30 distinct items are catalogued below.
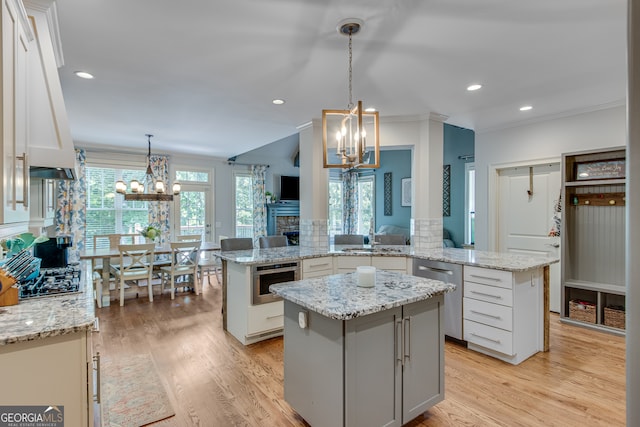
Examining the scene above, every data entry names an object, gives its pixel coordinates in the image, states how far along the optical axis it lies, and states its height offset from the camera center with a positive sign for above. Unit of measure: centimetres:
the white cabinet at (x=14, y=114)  127 +43
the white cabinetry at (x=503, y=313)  284 -90
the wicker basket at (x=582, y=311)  368 -111
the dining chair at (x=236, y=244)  399 -36
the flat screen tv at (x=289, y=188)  808 +68
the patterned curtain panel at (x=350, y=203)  868 +32
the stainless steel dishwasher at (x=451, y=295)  320 -80
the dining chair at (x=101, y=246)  455 -55
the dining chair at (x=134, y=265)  448 -74
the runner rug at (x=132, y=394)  214 -133
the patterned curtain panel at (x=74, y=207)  561 +14
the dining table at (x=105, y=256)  435 -56
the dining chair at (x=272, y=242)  440 -37
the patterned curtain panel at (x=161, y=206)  646 +18
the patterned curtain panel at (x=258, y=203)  773 +29
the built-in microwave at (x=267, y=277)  325 -64
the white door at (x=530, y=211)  426 +5
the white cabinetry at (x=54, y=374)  132 -67
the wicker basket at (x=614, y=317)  345 -110
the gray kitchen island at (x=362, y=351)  168 -77
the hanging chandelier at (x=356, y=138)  214 +55
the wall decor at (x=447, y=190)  641 +49
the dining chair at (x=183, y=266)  491 -81
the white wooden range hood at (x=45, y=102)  175 +66
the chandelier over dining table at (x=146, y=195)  498 +37
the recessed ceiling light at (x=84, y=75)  283 +125
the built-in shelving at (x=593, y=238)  357 -27
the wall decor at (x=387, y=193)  791 +53
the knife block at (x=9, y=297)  169 -43
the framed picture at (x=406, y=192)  742 +53
